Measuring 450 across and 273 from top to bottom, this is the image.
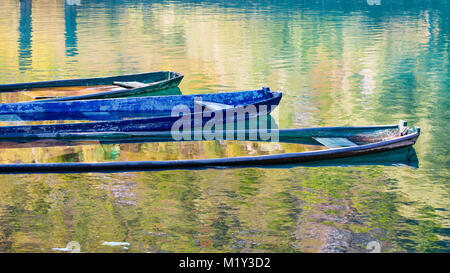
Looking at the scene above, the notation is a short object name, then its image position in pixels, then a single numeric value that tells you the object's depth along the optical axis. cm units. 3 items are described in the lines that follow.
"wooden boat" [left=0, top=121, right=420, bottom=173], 1106
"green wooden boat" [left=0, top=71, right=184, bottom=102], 1658
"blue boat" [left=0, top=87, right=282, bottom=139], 1336
